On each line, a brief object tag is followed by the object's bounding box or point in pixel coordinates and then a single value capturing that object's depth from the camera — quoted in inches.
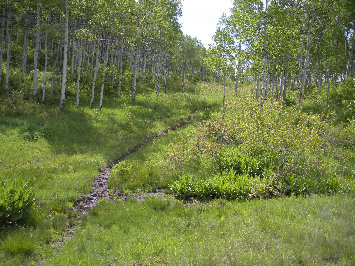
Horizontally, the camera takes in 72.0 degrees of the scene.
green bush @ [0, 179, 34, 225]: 288.4
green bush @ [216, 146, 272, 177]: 464.8
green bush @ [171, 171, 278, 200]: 402.6
